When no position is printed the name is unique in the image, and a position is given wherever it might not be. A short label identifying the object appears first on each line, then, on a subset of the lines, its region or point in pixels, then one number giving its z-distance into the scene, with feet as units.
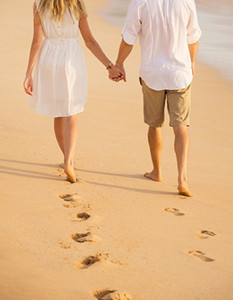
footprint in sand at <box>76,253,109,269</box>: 17.51
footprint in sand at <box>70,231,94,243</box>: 19.18
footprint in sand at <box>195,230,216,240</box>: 20.33
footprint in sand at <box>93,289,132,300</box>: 15.82
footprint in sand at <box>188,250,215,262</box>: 18.63
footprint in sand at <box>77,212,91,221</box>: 21.10
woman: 23.00
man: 22.16
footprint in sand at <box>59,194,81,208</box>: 22.14
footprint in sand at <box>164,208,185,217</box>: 22.16
